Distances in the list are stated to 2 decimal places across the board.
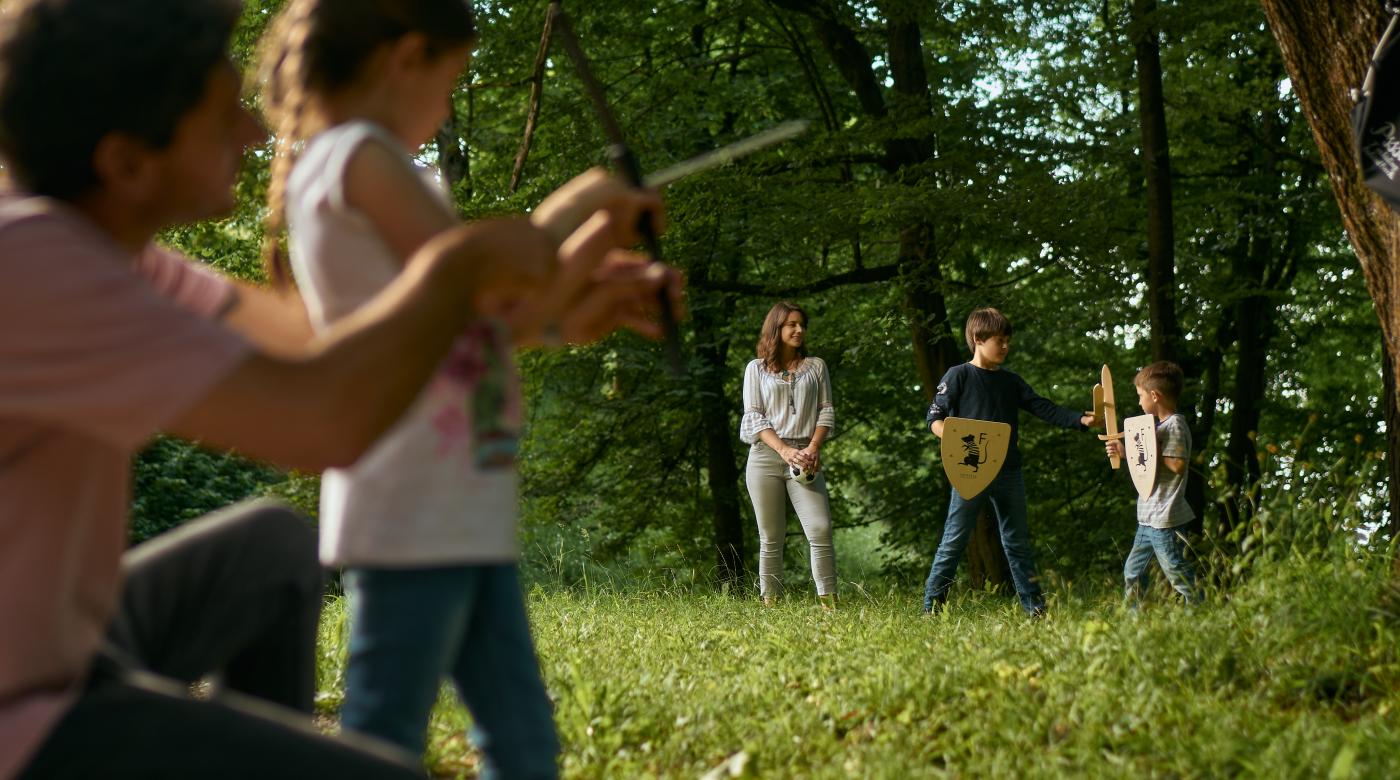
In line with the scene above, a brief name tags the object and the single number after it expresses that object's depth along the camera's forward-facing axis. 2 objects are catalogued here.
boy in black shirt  7.47
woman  8.19
